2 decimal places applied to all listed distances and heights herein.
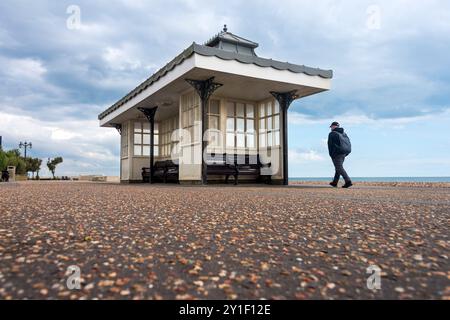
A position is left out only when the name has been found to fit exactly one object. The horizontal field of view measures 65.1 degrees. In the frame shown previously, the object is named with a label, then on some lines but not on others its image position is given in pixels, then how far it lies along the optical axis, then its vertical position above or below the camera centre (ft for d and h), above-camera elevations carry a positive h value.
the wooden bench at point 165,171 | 45.51 +1.02
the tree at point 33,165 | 167.43 +6.59
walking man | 33.40 +2.75
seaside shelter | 35.89 +9.22
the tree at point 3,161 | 111.55 +5.60
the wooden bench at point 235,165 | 39.24 +1.51
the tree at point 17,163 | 125.49 +5.69
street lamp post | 168.99 +16.03
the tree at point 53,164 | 179.11 +7.32
